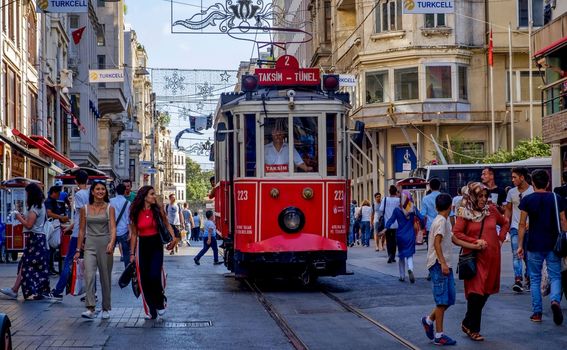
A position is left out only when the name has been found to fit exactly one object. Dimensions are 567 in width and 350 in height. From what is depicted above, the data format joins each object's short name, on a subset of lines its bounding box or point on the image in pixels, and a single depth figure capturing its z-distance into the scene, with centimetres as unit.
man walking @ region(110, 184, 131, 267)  1674
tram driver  1719
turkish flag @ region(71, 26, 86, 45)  5066
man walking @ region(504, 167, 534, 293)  1467
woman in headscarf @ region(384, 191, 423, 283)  1850
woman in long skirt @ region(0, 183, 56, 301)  1536
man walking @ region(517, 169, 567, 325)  1230
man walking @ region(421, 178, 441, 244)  1995
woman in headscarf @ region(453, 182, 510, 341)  1098
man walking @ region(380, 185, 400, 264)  2208
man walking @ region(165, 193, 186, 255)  3259
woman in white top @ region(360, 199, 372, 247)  3622
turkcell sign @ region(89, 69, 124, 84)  3841
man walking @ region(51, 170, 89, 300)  1484
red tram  1705
